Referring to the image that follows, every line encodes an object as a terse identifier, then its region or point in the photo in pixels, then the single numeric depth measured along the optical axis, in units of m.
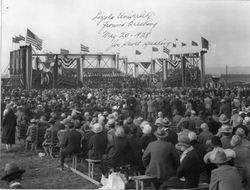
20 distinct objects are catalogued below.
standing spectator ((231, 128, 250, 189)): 7.09
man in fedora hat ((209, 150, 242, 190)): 5.54
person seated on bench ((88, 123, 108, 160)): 9.40
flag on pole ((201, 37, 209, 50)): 10.67
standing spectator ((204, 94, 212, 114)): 15.27
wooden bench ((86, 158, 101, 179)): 9.28
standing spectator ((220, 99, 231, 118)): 15.42
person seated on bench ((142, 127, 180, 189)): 6.99
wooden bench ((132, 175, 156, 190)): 7.06
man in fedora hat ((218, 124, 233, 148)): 8.01
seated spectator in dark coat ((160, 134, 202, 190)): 6.41
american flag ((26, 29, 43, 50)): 10.20
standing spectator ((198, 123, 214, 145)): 8.84
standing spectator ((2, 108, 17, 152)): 12.56
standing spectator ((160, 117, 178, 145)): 9.28
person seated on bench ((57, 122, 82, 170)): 10.13
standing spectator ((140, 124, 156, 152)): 8.86
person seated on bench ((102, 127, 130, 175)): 8.41
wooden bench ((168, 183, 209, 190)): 6.53
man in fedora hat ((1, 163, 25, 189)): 4.95
